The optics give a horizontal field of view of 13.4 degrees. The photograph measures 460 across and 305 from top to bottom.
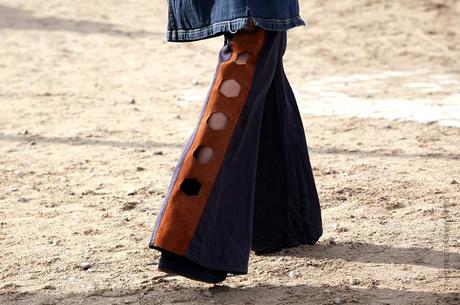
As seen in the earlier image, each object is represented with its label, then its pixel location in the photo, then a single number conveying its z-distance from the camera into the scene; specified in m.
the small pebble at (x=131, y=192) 10.36
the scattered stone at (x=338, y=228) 8.84
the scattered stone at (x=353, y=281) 7.52
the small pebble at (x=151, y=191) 10.39
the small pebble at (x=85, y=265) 8.07
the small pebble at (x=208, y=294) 7.28
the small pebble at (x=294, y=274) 7.71
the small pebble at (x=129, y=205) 9.81
